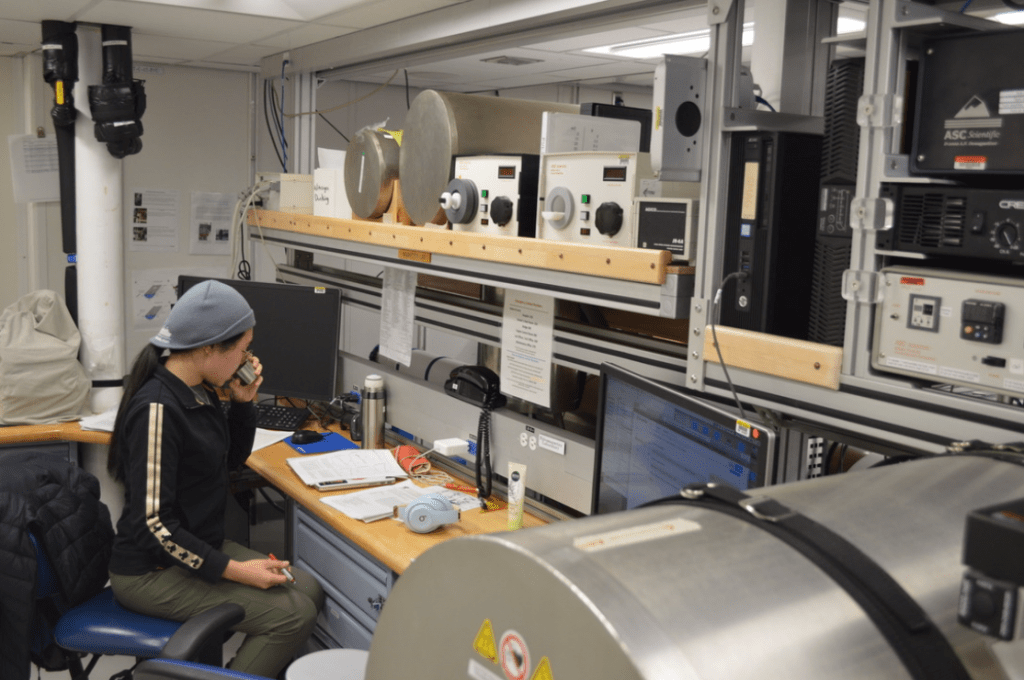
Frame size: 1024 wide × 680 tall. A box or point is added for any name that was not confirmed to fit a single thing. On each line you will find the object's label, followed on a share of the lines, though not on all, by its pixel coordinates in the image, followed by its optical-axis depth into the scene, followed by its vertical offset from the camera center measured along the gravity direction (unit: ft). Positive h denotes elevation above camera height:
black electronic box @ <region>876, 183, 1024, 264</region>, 3.82 +0.09
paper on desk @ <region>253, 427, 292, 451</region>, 10.04 -2.54
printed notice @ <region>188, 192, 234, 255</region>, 14.88 -0.13
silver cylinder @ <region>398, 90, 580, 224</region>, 7.81 +0.81
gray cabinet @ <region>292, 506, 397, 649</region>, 7.50 -3.21
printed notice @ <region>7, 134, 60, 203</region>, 12.49 +0.60
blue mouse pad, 9.86 -2.53
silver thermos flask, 9.71 -2.08
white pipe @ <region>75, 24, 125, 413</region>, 10.83 -0.39
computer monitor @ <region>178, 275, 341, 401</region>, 10.67 -1.43
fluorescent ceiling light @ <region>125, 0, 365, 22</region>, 8.96 +2.14
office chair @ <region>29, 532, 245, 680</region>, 6.74 -3.33
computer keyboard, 10.66 -2.42
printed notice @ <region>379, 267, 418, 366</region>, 9.77 -1.03
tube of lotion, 7.32 -2.24
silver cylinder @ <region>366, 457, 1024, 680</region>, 1.91 -0.83
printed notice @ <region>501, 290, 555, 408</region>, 7.63 -1.04
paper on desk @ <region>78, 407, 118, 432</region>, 10.36 -2.48
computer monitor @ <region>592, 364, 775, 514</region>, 4.93 -1.31
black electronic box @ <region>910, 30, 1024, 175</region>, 3.85 +0.61
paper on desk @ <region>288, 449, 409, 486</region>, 8.73 -2.49
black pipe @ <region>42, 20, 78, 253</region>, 10.50 +1.55
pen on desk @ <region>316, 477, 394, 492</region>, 8.48 -2.53
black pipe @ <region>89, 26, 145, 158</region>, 10.60 +1.36
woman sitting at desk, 7.27 -2.35
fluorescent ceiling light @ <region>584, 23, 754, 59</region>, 10.13 +2.29
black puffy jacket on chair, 6.48 -2.55
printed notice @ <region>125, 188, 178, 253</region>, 14.42 -0.12
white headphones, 7.34 -2.41
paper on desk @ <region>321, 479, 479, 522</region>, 7.77 -2.54
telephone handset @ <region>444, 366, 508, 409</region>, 8.32 -1.54
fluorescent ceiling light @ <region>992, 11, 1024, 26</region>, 8.29 +2.17
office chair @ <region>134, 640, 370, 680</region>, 5.86 -3.39
